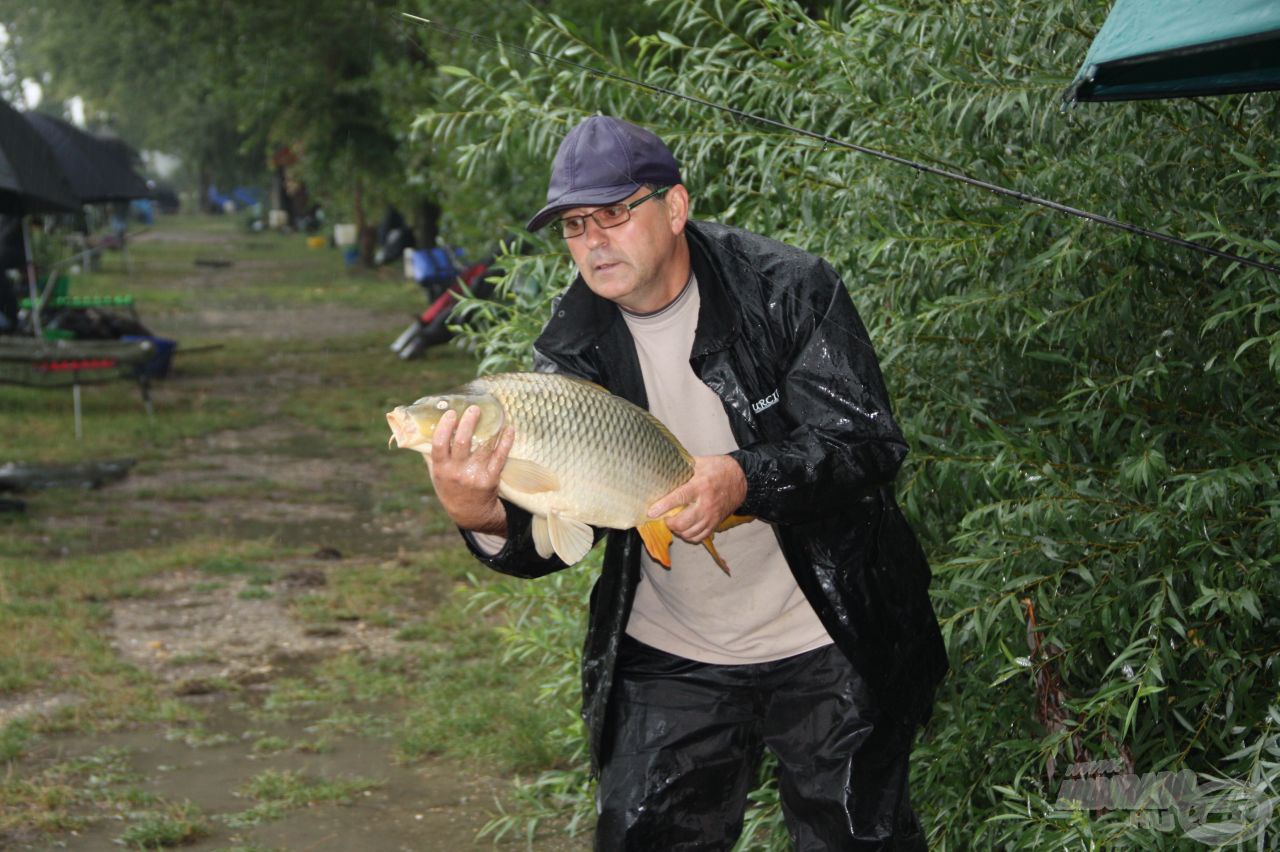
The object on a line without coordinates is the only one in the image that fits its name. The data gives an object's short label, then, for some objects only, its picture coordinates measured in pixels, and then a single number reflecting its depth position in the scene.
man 3.17
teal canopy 2.29
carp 2.94
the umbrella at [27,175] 11.80
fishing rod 2.80
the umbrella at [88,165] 19.16
